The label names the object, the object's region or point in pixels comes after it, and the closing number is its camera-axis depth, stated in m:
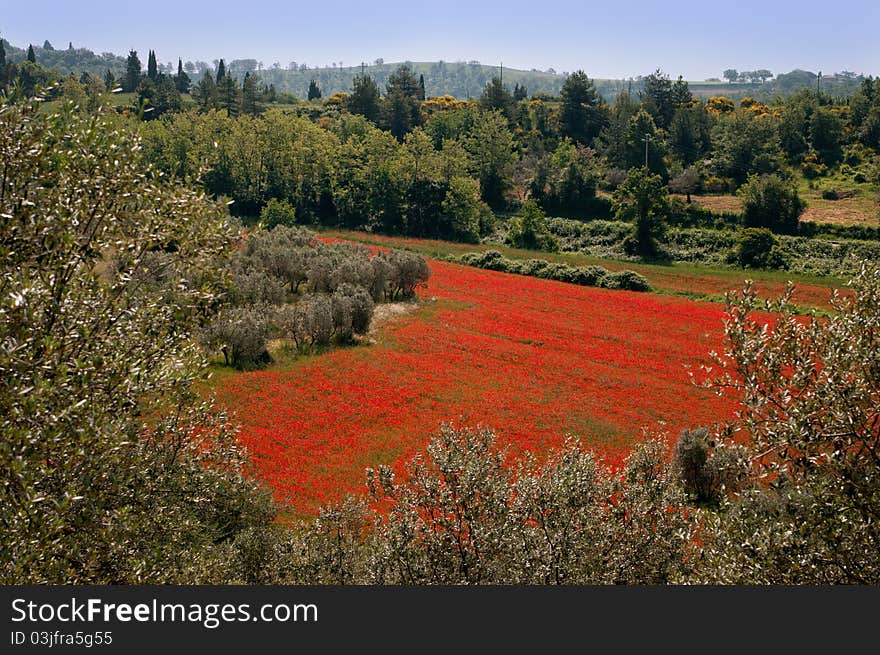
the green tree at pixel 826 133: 121.64
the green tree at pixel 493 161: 119.23
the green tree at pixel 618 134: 128.38
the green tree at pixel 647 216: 89.62
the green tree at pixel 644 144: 122.94
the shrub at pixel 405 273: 59.06
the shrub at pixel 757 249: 80.75
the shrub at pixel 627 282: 68.56
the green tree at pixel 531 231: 94.75
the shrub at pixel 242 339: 39.47
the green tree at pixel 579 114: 149.38
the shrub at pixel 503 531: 14.42
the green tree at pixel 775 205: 90.06
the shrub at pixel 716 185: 113.62
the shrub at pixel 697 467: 28.30
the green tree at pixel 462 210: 100.56
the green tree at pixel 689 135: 128.50
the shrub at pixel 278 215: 95.56
